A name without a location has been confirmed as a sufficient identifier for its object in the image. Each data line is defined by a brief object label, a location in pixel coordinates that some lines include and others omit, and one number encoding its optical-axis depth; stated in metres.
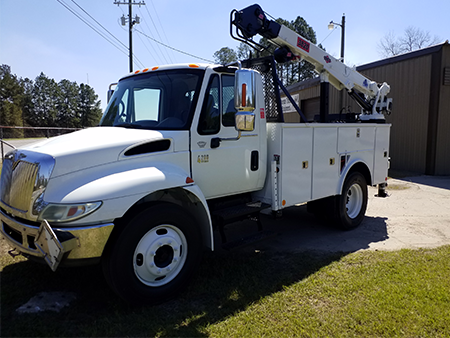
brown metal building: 12.05
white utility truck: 3.08
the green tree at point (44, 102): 70.65
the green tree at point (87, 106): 77.06
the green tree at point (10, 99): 55.84
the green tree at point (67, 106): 74.67
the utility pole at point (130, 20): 24.45
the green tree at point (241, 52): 47.31
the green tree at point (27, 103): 68.38
